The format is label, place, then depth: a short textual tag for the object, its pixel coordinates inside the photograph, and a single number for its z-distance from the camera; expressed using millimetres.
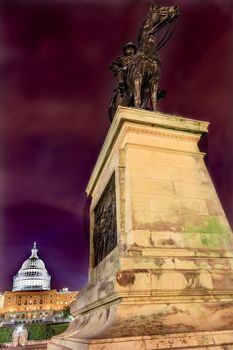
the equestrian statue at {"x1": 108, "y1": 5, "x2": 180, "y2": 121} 7172
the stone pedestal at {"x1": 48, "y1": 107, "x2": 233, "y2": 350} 3705
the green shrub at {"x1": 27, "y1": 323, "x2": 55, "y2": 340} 41500
